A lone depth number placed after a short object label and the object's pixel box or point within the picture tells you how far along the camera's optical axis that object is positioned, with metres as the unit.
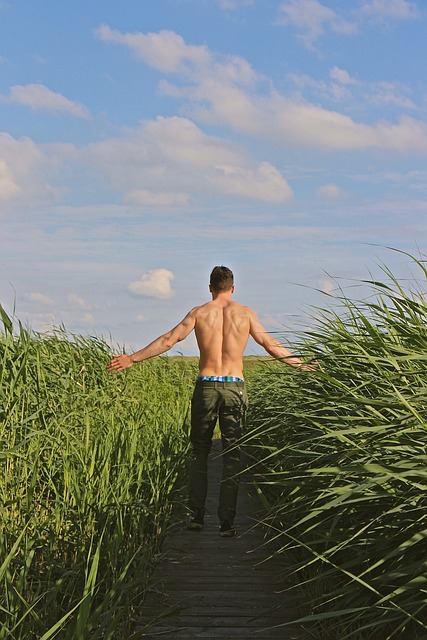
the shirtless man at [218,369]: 6.75
